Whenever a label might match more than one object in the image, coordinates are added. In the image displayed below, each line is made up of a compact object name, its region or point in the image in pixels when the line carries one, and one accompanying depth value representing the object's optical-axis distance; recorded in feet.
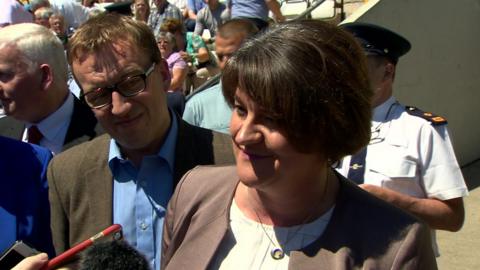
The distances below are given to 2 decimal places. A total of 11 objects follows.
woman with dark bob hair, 5.09
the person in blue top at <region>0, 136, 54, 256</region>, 7.01
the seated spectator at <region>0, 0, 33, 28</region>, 20.72
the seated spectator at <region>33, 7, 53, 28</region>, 25.31
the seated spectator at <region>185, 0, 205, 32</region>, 32.83
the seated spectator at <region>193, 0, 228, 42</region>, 28.96
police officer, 8.53
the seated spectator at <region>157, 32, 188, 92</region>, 23.26
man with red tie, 9.23
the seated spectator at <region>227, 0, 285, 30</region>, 23.85
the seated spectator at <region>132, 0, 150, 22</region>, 28.96
